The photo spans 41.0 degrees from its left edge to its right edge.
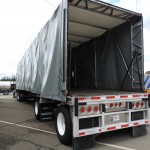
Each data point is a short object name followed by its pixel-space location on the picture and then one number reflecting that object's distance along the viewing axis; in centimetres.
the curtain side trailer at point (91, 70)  470
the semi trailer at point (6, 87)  3531
